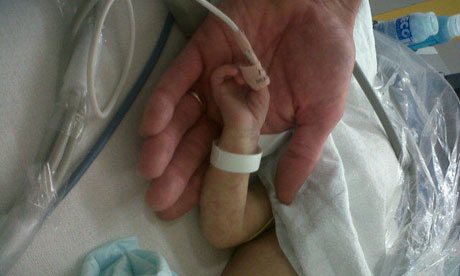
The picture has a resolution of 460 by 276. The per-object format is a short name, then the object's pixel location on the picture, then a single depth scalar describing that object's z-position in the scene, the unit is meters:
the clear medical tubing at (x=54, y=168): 0.41
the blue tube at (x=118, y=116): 0.46
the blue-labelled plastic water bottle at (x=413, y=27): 1.02
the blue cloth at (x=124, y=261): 0.46
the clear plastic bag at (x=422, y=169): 0.71
